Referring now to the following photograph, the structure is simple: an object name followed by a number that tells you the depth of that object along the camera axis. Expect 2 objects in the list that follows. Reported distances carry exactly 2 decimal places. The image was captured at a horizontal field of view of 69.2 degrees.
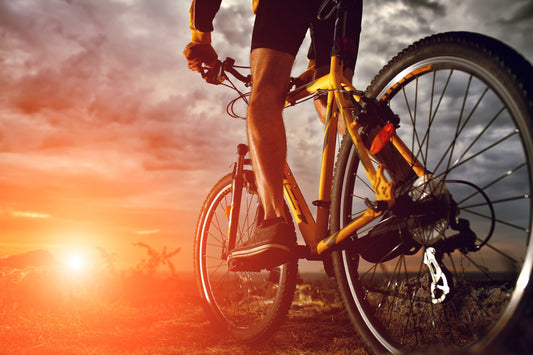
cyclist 2.20
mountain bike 1.28
